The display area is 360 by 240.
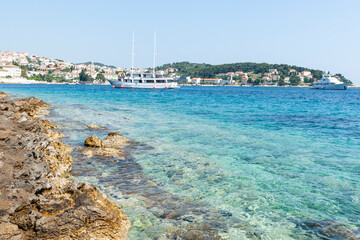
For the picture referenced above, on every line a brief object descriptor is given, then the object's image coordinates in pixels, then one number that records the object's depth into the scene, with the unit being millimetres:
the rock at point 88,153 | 9370
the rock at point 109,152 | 9500
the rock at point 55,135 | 11423
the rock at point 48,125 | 13952
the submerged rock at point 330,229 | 4809
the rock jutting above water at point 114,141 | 10641
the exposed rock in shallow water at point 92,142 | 10420
